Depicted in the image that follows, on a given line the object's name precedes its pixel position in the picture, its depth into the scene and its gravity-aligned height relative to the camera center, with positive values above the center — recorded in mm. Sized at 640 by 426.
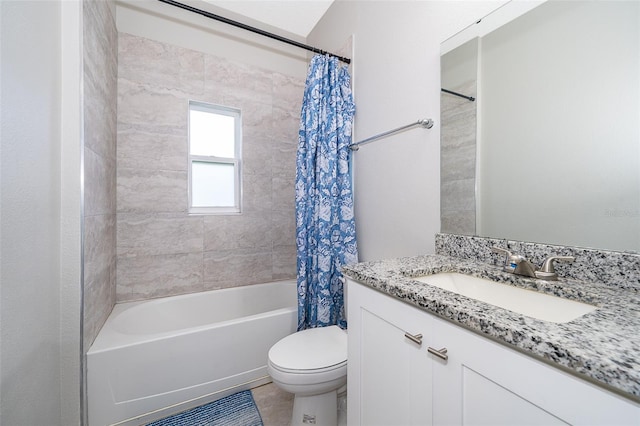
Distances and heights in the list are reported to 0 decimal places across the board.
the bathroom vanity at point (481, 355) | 394 -289
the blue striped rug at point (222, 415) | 1399 -1158
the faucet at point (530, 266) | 778 -174
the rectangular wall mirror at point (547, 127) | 721 +298
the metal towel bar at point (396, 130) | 1252 +457
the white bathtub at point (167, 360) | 1308 -857
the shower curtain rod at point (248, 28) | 1537 +1184
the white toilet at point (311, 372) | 1165 -744
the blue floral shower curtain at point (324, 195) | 1695 +111
